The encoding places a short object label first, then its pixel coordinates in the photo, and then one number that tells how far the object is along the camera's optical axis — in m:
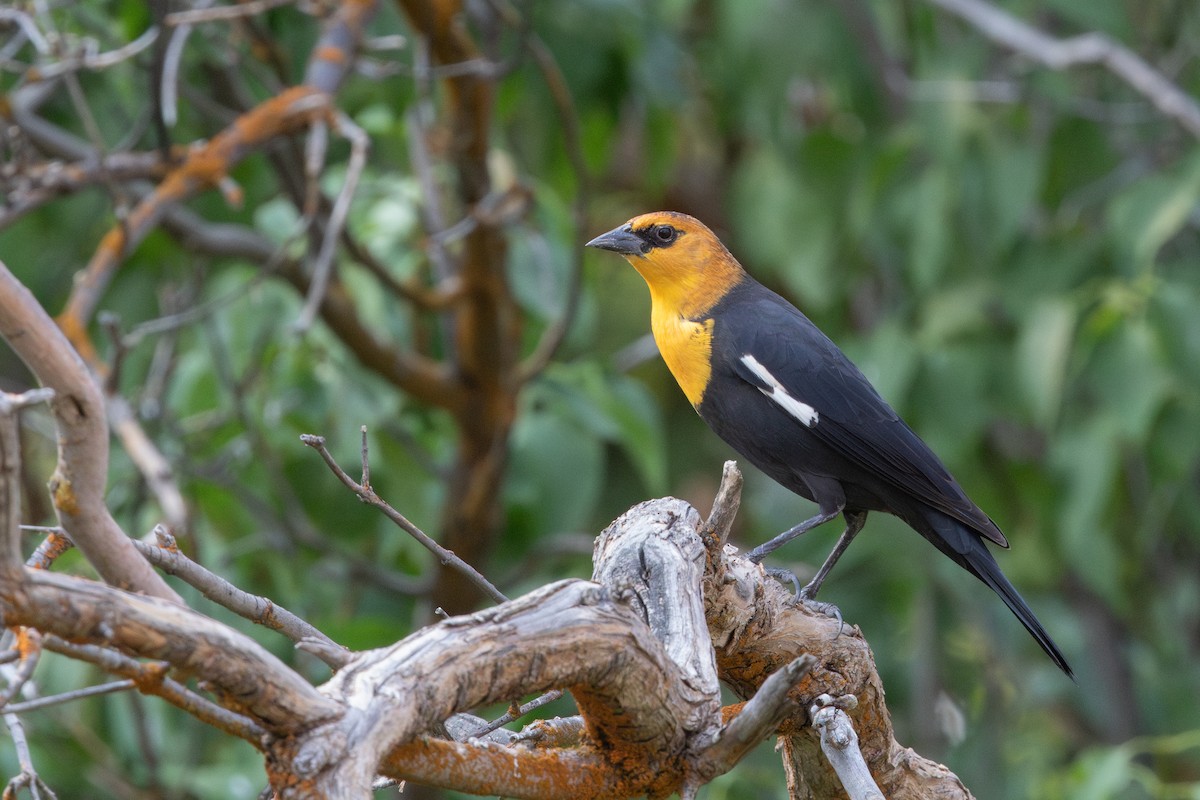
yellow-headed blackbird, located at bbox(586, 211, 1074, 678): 7.45
